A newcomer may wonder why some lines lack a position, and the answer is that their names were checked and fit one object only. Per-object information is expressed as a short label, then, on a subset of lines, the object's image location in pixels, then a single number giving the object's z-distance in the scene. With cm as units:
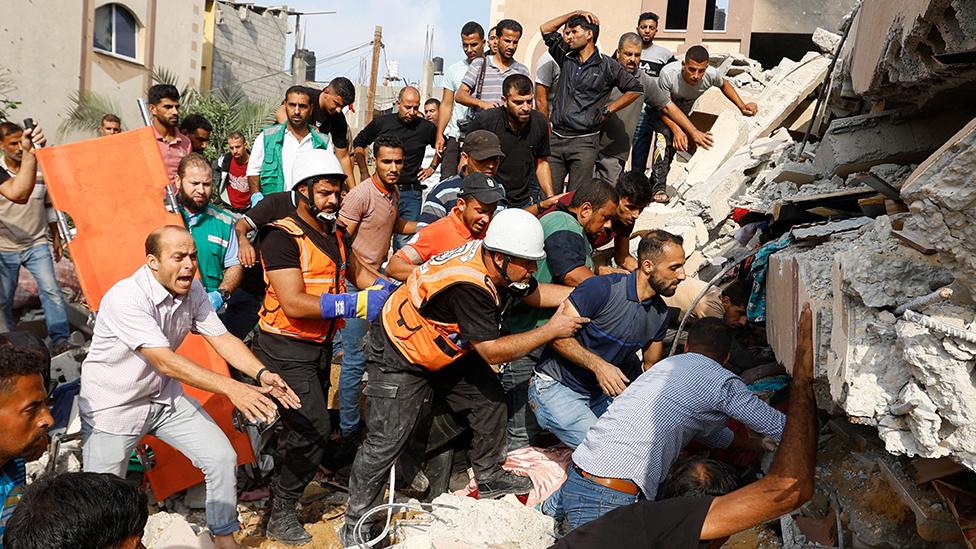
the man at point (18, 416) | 308
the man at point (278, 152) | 654
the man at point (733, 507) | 259
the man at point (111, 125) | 784
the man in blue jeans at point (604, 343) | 436
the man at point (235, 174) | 736
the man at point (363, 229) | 547
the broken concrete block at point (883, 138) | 404
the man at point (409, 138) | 713
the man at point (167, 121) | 664
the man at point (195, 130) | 724
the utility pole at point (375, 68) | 1814
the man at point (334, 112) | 716
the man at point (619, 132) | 767
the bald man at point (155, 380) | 399
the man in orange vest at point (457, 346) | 415
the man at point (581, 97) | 709
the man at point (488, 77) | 741
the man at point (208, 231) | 539
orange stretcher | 542
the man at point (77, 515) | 230
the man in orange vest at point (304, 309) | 457
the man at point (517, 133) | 633
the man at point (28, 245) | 663
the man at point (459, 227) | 486
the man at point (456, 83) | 772
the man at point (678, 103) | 814
